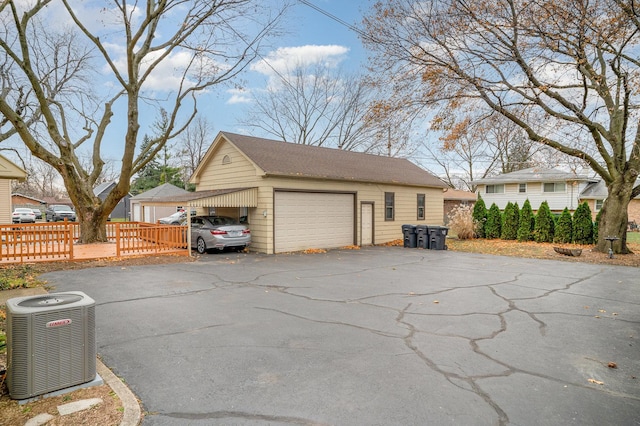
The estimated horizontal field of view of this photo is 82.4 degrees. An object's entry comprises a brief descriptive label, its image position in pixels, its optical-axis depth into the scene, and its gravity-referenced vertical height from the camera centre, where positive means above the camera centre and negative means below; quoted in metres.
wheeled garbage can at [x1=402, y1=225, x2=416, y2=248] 16.77 -0.97
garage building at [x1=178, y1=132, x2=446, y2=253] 13.84 +0.96
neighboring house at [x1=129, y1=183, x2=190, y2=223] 26.73 +0.69
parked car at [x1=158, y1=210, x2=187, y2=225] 21.27 -0.10
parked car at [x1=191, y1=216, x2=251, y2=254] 13.34 -0.62
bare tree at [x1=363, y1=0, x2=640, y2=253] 10.07 +4.68
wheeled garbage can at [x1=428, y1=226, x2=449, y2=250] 15.75 -1.01
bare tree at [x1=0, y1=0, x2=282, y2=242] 13.27 +6.44
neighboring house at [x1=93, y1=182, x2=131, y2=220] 43.38 +2.92
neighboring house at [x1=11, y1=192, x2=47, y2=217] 54.96 +2.95
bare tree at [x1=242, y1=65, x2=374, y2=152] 29.33 +9.04
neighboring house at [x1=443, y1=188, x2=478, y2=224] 34.13 +1.52
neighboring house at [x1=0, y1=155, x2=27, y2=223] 16.91 +1.86
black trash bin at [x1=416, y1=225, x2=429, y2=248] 16.30 -0.96
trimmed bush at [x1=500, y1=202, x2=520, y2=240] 19.50 -0.49
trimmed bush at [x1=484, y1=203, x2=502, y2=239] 20.14 -0.50
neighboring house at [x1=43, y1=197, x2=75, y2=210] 55.44 +3.00
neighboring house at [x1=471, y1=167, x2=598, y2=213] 30.22 +2.21
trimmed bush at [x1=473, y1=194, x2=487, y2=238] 20.39 -0.22
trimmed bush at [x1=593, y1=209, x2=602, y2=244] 16.43 -0.78
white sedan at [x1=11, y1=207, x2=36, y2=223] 30.85 +0.34
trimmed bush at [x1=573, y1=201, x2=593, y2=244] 16.91 -0.56
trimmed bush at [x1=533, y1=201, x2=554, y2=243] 18.19 -0.63
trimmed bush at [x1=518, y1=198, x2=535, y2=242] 18.86 -0.54
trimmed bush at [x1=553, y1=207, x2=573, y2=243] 17.38 -0.71
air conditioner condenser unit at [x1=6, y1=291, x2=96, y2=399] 2.99 -1.06
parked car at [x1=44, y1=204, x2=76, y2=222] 34.44 +0.52
